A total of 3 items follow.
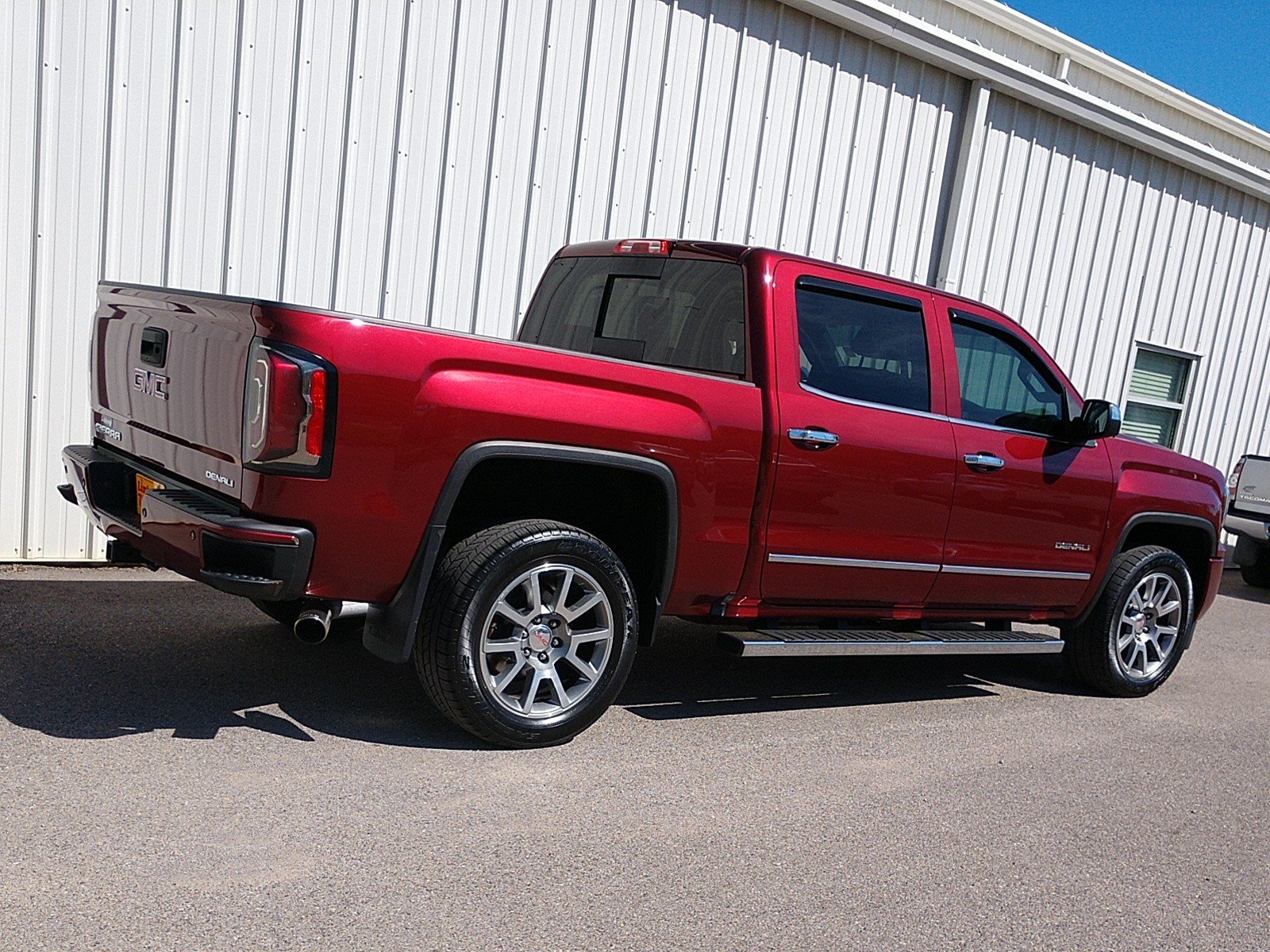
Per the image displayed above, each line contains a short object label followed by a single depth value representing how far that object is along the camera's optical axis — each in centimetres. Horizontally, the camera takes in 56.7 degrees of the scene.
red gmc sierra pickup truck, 374
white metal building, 613
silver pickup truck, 1062
